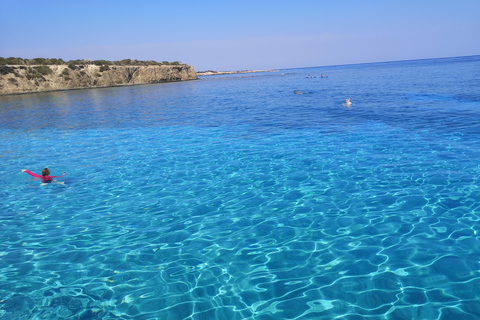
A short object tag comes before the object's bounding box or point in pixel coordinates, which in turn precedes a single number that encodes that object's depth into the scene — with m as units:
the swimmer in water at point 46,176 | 10.17
